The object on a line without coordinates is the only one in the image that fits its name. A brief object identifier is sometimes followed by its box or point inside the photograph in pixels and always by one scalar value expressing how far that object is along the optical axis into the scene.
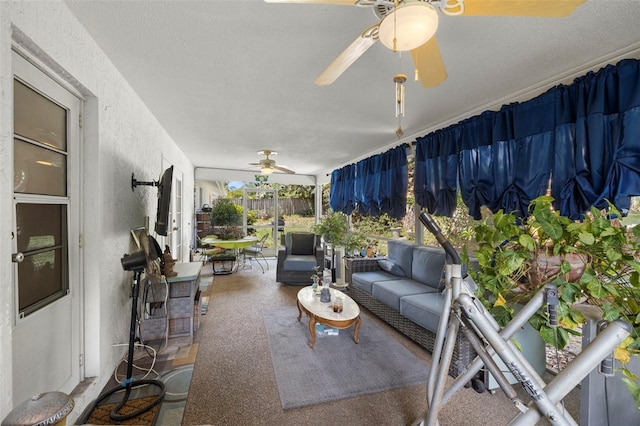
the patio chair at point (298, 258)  4.56
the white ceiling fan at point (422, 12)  0.99
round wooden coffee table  2.43
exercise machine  0.79
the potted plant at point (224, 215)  6.59
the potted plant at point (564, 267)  0.97
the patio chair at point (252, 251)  5.73
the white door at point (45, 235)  1.34
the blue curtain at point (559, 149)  1.71
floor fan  1.78
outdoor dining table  4.97
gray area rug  1.97
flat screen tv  2.41
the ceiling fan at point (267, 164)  4.65
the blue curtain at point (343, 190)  5.46
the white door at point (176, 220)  4.23
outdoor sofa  2.40
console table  2.54
